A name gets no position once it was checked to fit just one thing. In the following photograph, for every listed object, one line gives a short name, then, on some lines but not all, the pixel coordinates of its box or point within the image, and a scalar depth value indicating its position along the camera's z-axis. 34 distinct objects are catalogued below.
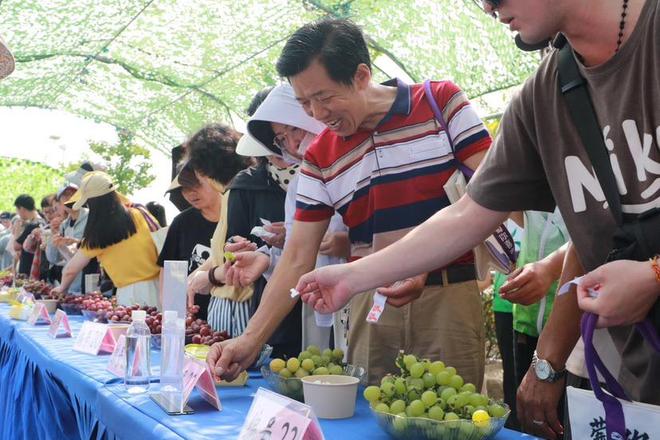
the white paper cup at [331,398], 1.24
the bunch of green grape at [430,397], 1.06
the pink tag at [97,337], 2.10
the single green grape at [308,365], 1.41
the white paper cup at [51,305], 3.46
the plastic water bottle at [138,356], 1.58
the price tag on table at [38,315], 2.89
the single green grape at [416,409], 1.06
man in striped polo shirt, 1.68
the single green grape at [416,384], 1.12
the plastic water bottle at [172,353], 1.39
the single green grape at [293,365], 1.41
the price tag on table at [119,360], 1.73
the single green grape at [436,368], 1.15
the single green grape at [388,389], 1.13
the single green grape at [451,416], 1.04
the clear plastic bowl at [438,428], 1.03
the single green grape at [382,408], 1.10
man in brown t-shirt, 0.97
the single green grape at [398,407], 1.09
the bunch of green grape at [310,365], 1.39
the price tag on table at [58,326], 2.47
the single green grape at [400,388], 1.13
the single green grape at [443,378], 1.12
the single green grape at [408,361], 1.18
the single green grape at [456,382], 1.12
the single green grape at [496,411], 1.07
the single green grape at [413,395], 1.11
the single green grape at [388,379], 1.17
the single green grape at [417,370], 1.15
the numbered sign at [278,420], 0.92
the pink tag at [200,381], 1.37
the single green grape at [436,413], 1.05
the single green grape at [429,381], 1.13
